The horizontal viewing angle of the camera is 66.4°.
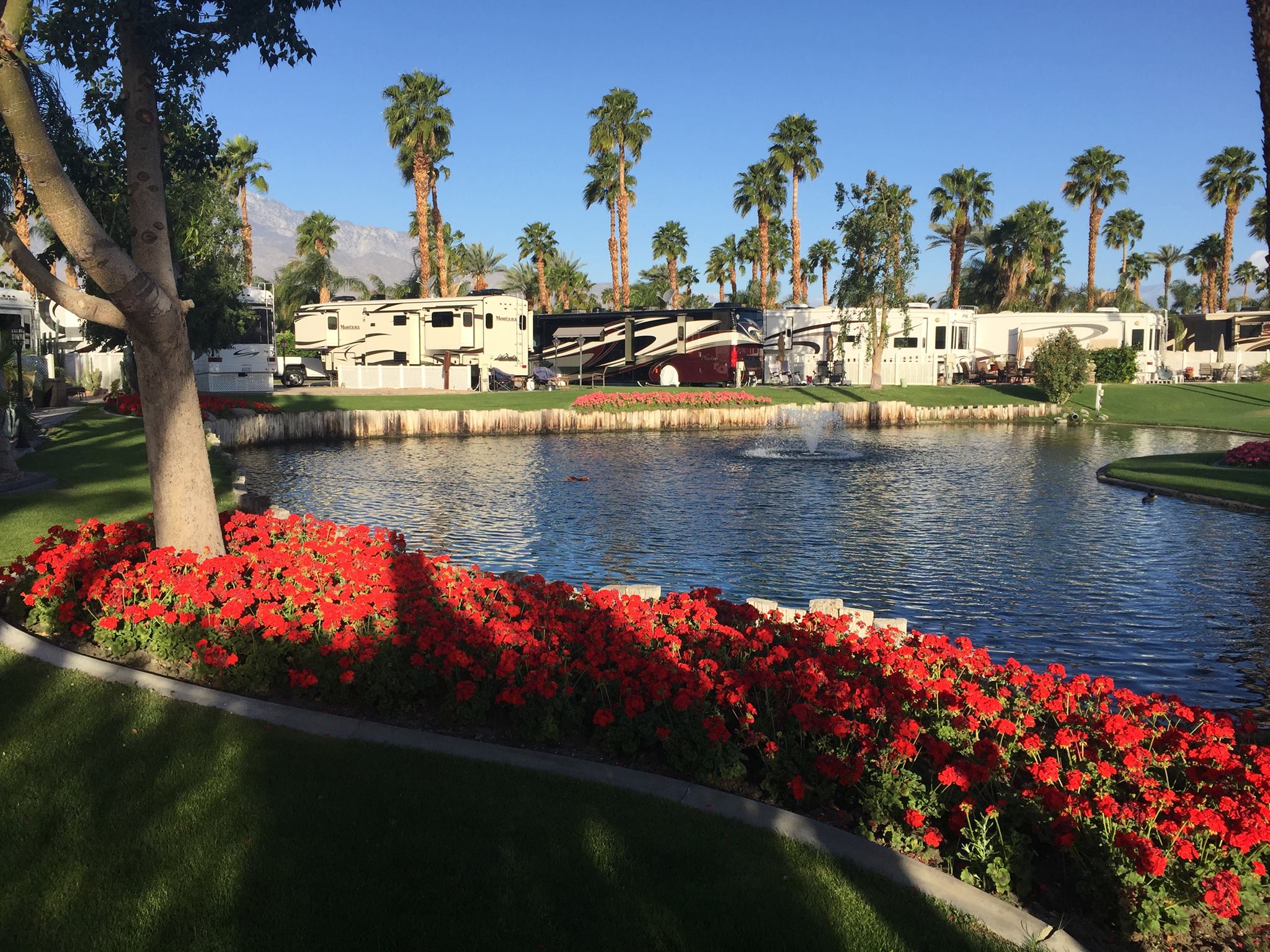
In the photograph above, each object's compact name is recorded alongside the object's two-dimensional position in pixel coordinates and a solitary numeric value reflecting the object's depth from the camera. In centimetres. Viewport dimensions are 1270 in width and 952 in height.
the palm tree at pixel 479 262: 9662
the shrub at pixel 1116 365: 5259
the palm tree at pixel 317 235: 8150
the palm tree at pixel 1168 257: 11562
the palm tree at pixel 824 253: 9881
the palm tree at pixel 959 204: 7750
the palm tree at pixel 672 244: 9888
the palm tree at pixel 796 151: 7212
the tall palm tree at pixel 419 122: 6056
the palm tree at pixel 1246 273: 9656
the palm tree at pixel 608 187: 7275
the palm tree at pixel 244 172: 6531
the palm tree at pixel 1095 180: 7706
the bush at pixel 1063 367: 4594
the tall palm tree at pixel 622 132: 6994
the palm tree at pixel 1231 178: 7619
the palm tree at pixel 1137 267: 10304
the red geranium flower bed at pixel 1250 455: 2350
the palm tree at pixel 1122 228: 8856
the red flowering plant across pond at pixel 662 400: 4134
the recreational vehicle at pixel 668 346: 5338
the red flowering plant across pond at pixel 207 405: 3212
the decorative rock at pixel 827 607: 948
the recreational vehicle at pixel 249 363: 4422
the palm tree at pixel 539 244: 9106
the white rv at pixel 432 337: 4997
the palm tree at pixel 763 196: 7738
